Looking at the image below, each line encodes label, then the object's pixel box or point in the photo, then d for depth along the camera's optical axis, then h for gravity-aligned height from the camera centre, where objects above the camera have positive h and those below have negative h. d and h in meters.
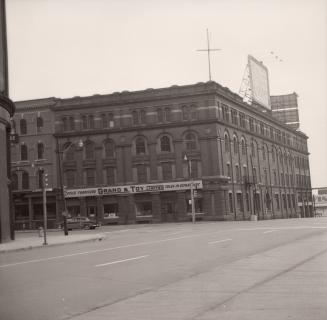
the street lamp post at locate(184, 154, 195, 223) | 53.96 +2.95
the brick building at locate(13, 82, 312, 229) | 58.84 +6.83
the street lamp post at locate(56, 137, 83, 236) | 35.49 -0.03
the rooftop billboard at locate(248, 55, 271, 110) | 76.29 +18.28
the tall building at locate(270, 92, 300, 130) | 99.44 +17.93
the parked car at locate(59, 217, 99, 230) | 50.72 -0.44
